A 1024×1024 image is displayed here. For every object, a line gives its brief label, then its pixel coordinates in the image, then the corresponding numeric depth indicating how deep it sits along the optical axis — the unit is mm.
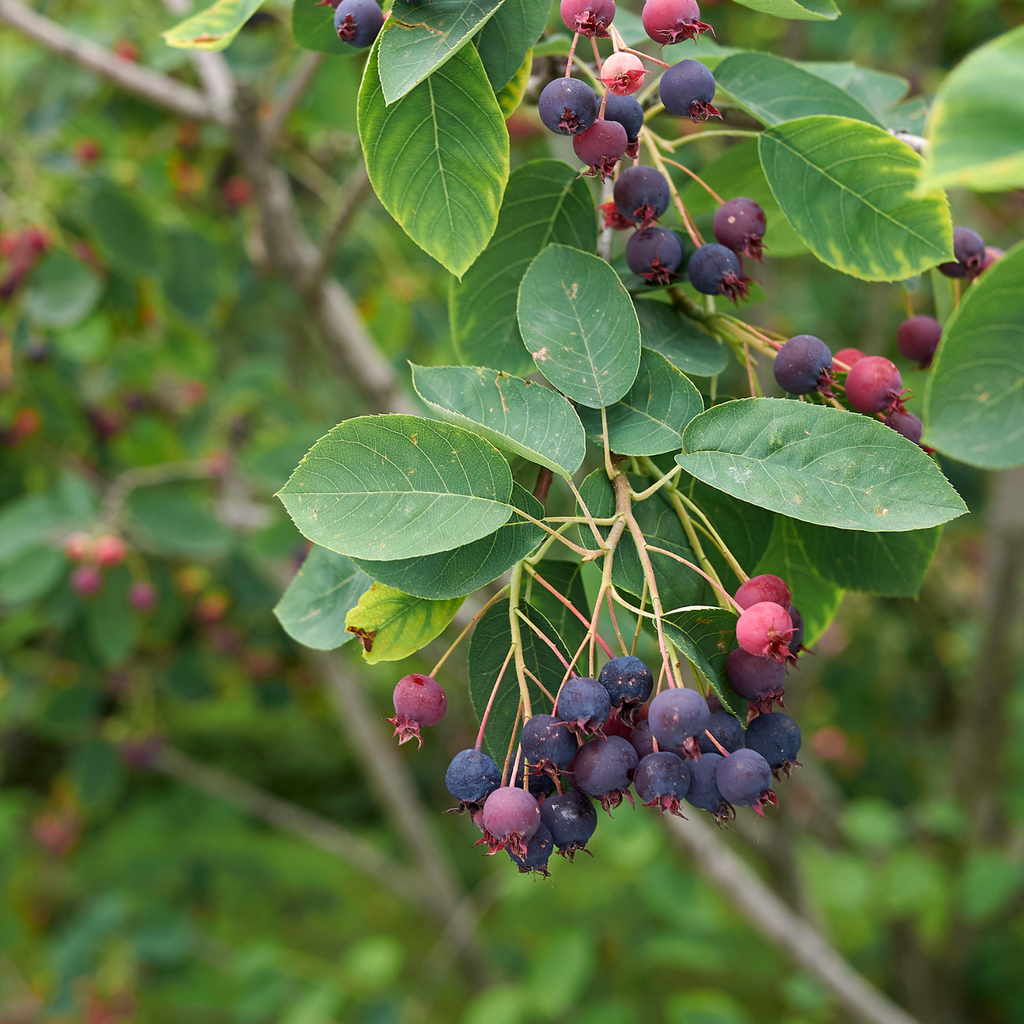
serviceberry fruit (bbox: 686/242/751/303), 522
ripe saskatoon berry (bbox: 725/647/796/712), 498
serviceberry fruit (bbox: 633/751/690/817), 489
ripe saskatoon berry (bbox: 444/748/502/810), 503
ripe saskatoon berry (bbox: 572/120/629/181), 507
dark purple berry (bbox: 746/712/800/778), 505
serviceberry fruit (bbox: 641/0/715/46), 504
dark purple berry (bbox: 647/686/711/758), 484
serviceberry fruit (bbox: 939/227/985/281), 535
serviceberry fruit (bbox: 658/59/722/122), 511
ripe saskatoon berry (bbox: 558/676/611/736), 489
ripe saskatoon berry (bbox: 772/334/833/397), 516
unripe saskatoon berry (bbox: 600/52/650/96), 500
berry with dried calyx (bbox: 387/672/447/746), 513
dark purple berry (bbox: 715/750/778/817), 489
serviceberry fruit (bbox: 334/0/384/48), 515
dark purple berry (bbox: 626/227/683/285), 525
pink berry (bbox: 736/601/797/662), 488
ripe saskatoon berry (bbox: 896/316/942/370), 545
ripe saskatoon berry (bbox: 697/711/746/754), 499
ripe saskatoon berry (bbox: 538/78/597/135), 500
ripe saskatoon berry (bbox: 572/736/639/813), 494
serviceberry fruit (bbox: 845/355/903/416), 512
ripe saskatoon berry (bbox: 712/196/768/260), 527
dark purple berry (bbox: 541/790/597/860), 502
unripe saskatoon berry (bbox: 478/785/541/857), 491
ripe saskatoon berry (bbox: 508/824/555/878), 498
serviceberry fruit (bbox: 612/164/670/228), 520
